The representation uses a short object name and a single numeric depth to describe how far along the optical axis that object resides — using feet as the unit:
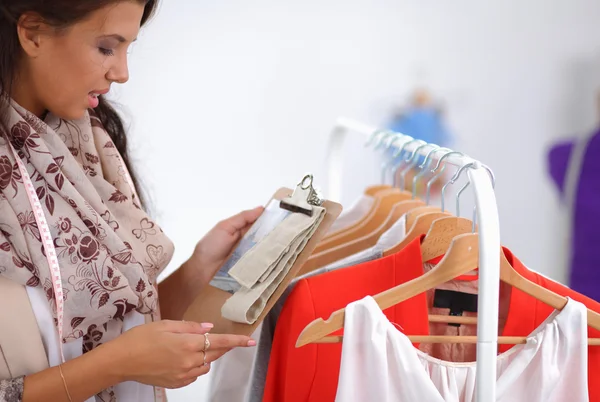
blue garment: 10.44
